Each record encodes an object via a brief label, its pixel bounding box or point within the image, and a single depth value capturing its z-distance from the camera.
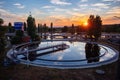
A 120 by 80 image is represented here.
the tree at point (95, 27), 37.84
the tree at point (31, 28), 37.94
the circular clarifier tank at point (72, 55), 17.10
